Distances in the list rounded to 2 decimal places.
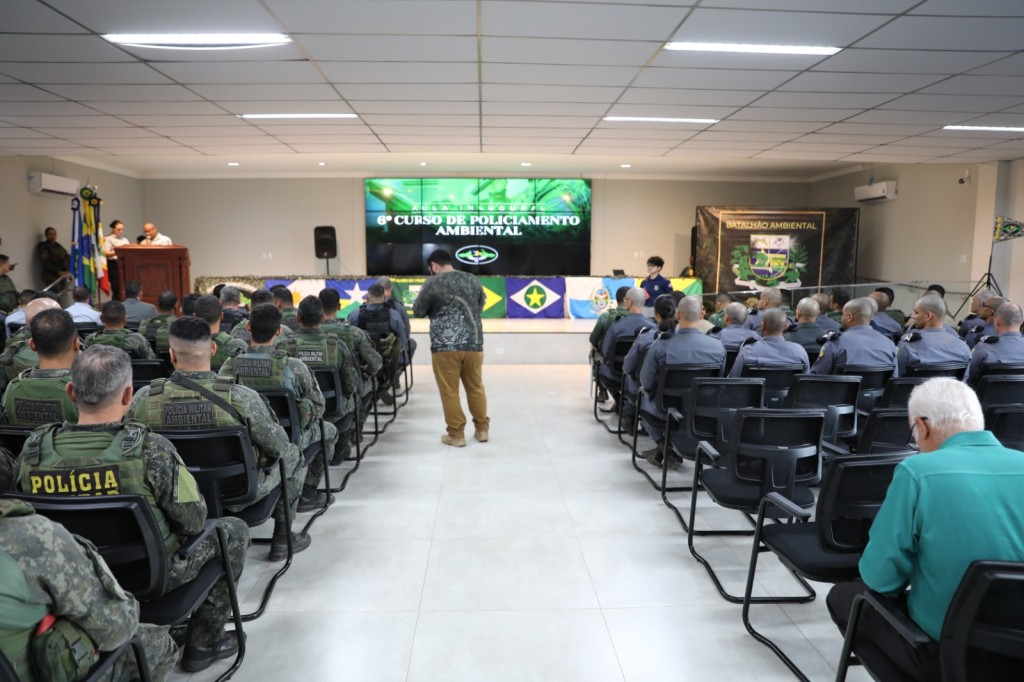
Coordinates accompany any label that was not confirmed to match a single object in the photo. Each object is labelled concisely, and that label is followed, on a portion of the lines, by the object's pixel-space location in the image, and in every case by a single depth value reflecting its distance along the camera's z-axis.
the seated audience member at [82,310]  5.99
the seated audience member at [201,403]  2.67
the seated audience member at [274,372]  3.47
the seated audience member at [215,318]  4.31
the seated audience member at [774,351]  4.14
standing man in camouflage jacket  5.25
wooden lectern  9.46
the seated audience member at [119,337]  4.35
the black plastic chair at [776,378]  4.11
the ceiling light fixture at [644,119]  6.20
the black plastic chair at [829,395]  3.62
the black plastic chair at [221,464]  2.55
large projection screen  14.68
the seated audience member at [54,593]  1.37
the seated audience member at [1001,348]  4.29
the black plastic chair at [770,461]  2.96
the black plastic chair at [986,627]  1.48
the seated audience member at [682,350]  4.30
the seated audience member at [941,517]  1.59
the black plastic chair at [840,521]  2.18
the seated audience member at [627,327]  5.52
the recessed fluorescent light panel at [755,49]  3.91
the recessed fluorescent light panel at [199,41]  3.74
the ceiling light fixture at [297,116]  6.02
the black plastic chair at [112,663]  1.29
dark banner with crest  11.98
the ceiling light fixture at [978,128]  6.38
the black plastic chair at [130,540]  1.79
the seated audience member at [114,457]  1.96
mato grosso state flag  11.19
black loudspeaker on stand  14.29
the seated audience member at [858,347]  4.21
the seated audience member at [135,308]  6.20
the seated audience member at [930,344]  4.35
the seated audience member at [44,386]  2.80
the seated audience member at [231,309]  5.96
